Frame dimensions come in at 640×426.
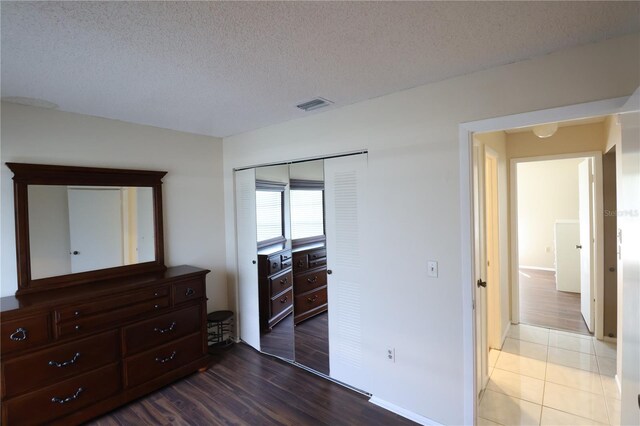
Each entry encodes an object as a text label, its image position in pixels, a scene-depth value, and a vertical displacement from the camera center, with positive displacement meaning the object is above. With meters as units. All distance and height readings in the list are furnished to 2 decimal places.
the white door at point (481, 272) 2.40 -0.57
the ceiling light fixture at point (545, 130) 2.63 +0.64
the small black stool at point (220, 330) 3.42 -1.39
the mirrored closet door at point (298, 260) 2.61 -0.50
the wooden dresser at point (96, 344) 2.02 -1.00
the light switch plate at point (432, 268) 2.11 -0.43
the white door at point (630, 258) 1.18 -0.25
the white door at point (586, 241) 3.54 -0.48
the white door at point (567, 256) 4.92 -0.88
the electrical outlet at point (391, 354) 2.34 -1.13
